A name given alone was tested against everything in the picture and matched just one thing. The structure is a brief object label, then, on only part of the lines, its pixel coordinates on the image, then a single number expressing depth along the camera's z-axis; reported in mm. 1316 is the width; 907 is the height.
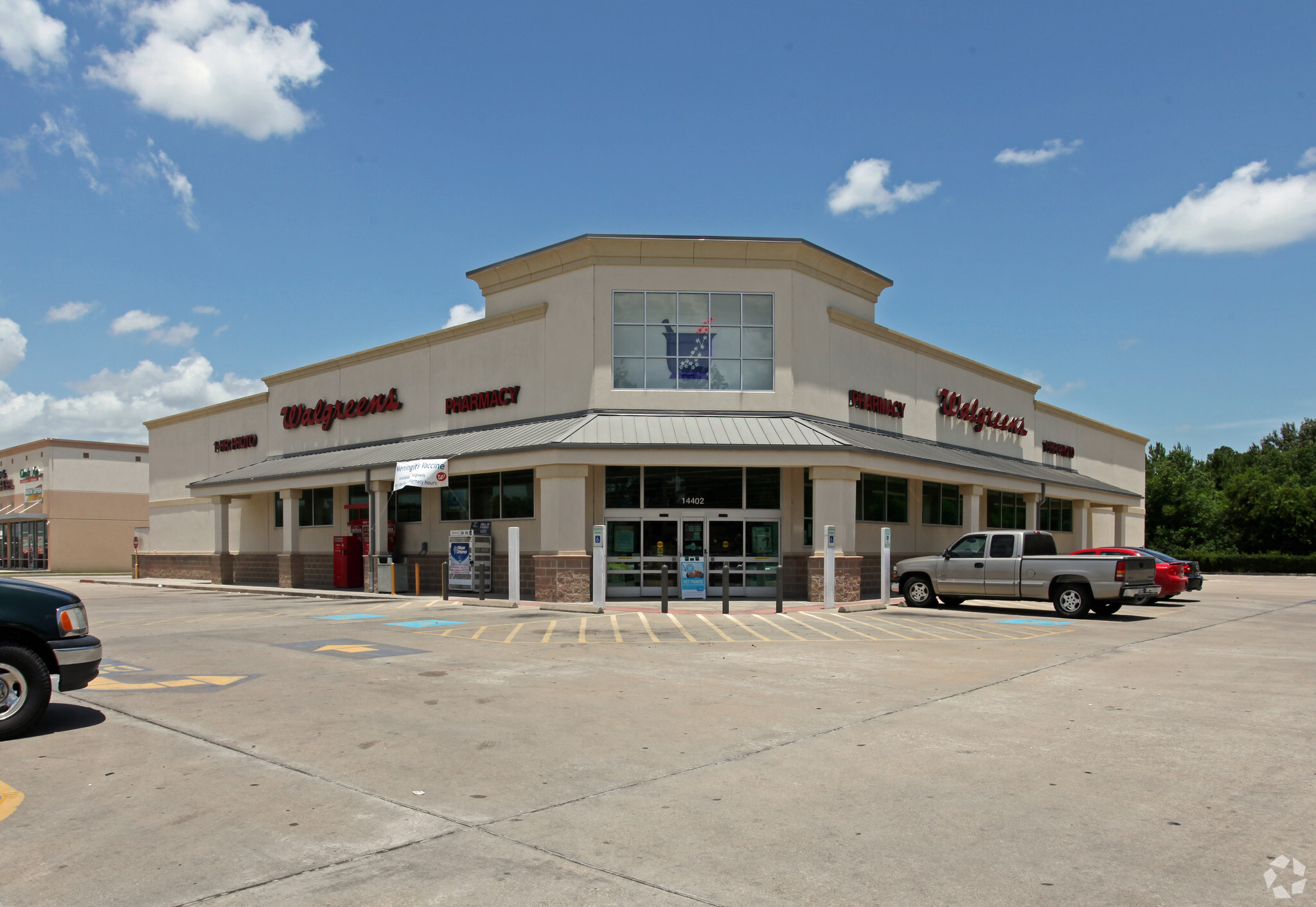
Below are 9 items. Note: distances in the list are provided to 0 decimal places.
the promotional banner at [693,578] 24250
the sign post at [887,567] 23391
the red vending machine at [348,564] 30359
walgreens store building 23703
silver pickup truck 19594
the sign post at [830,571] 22281
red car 24672
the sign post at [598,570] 21734
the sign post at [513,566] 22641
